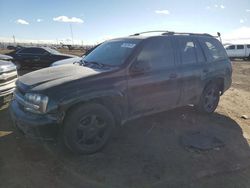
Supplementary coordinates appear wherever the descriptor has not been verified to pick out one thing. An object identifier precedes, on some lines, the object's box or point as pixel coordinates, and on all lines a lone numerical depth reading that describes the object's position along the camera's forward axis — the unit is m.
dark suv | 2.56
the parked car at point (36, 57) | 9.66
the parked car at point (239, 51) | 21.20
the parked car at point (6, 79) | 4.10
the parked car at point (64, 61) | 5.55
